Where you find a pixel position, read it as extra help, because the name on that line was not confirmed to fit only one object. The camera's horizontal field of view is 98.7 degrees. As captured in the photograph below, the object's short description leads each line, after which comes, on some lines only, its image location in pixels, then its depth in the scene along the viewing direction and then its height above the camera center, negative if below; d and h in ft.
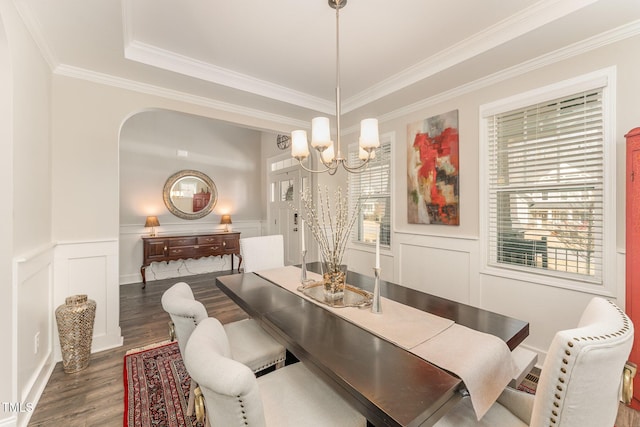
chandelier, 5.90 +1.66
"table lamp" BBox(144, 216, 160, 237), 15.58 -0.50
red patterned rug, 5.57 -4.12
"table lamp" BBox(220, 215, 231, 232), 18.40 -0.47
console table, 14.89 -1.93
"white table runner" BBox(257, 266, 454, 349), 4.12 -1.85
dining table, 2.87 -1.91
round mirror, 16.79 +1.20
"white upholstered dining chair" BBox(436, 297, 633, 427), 2.28 -1.41
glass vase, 5.82 -1.48
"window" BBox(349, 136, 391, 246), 11.85 +0.83
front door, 17.12 +0.45
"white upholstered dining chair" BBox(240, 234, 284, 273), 8.87 -1.34
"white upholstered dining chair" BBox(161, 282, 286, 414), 4.29 -2.66
